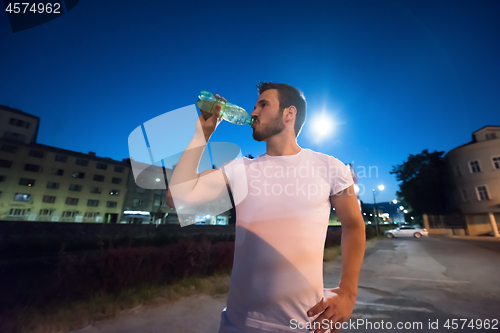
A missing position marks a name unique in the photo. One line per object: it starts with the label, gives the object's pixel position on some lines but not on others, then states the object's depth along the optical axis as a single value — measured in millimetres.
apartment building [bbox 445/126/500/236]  21812
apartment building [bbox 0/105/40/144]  28497
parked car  25203
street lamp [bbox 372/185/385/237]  22991
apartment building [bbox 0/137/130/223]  33938
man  1049
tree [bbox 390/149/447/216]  28656
